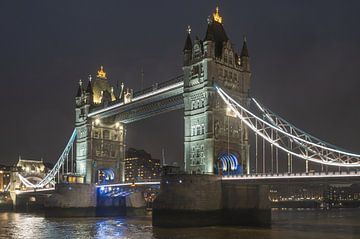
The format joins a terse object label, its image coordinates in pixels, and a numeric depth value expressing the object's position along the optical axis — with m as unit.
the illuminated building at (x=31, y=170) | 120.75
